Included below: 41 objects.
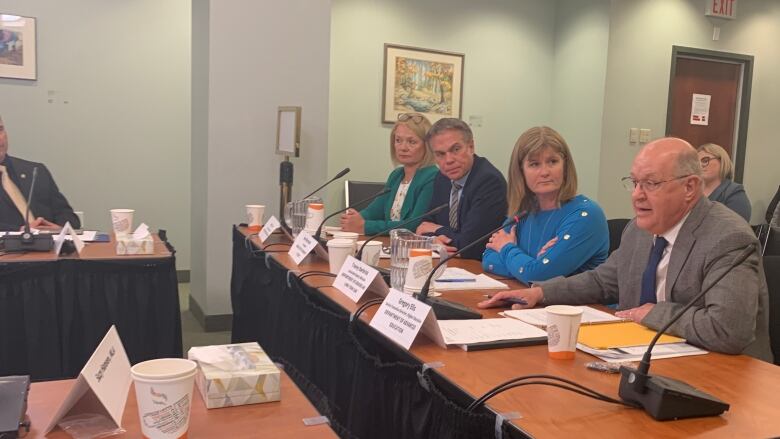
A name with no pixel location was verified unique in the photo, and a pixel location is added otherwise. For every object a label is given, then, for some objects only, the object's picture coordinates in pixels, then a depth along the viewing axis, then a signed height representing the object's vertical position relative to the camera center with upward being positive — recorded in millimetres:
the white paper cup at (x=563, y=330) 1324 -372
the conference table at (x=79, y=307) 2473 -714
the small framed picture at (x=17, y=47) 4512 +543
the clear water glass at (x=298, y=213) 2864 -338
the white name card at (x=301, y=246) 2354 -399
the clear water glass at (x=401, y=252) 1849 -317
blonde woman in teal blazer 3402 -200
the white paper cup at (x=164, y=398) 893 -372
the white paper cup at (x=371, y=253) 2271 -395
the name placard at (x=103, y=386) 964 -396
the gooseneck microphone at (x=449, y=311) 1649 -426
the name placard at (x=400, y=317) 1391 -394
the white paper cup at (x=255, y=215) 3324 -410
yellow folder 1443 -426
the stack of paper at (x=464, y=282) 2051 -448
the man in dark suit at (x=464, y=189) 2791 -193
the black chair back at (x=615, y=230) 3277 -410
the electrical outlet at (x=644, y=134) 5574 +156
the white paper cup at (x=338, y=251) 2152 -375
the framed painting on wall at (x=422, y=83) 5336 +504
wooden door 5758 +519
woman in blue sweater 2094 -240
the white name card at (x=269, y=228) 2878 -410
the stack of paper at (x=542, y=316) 1643 -437
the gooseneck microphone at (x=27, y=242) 2598 -472
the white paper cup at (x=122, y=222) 2879 -410
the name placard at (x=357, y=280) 1807 -402
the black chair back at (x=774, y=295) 1970 -424
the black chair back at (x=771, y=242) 3260 -426
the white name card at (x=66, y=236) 2604 -448
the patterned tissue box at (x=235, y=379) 1078 -411
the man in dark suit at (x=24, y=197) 3549 -404
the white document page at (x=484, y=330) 1454 -432
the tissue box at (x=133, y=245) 2678 -480
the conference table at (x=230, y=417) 997 -457
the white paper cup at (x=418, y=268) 1745 -339
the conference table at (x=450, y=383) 1049 -452
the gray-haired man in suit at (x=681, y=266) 1442 -281
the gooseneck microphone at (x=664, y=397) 1054 -401
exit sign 5703 +1300
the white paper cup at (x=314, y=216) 2732 -329
